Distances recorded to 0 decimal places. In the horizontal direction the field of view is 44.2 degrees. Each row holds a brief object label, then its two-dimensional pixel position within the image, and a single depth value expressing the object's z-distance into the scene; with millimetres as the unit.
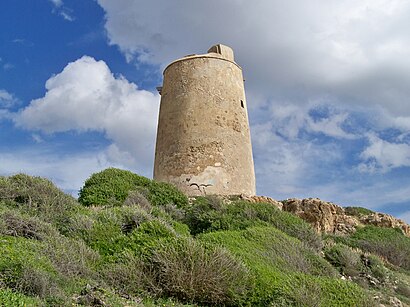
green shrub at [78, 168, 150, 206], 14852
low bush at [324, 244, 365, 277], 12078
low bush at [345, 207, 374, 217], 21672
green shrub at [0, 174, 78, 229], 10156
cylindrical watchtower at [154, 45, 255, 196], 18141
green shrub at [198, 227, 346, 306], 7328
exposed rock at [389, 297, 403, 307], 10002
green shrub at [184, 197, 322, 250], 12867
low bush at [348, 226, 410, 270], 16547
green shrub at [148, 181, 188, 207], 15711
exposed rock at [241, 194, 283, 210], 17208
